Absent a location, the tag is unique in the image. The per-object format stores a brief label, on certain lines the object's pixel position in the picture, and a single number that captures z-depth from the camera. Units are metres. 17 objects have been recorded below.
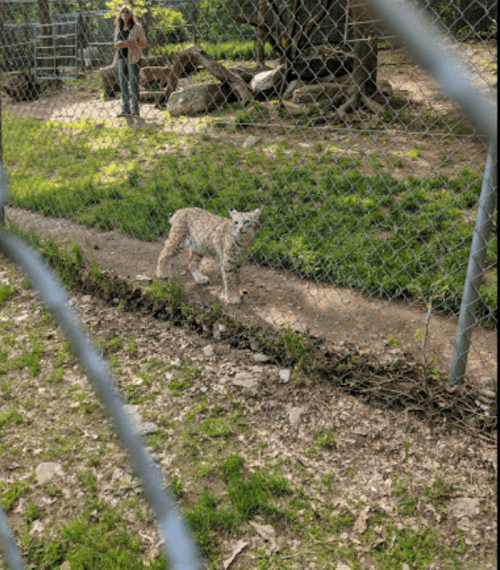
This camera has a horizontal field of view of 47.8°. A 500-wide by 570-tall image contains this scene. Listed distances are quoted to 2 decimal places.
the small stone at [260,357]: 4.25
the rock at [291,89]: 10.42
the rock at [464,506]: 2.91
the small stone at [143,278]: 5.44
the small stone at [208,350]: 4.38
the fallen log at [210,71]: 10.12
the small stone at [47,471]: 3.29
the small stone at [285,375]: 4.02
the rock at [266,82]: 10.62
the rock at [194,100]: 10.47
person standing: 8.02
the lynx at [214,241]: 4.85
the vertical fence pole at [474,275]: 3.27
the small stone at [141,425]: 3.61
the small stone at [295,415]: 3.65
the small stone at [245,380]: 4.00
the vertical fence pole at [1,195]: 1.84
